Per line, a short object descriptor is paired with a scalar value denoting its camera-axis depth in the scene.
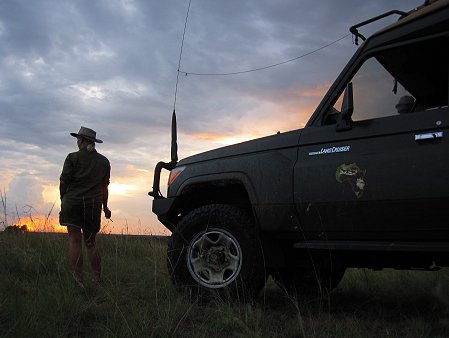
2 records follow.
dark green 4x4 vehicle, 3.49
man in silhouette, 5.68
